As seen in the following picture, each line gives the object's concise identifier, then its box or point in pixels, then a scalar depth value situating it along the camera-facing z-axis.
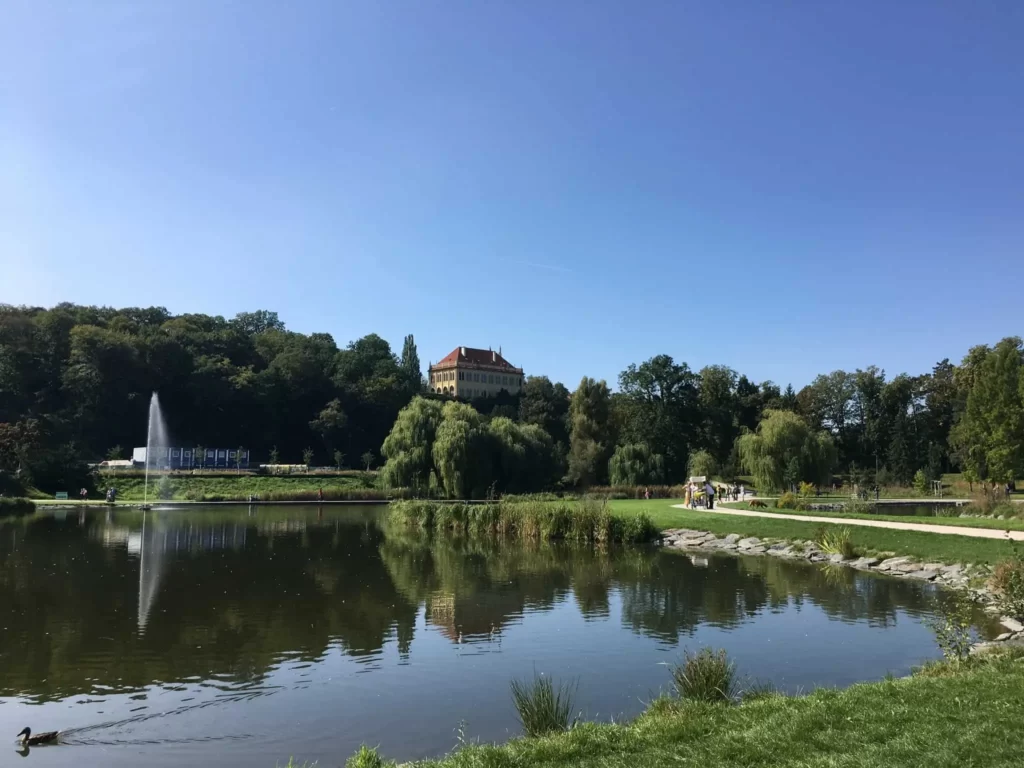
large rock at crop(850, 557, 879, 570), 19.83
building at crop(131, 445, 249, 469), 69.62
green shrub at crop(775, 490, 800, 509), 32.44
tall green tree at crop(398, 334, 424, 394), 119.00
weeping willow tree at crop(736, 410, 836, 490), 43.75
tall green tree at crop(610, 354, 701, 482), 61.53
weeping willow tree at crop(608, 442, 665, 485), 53.00
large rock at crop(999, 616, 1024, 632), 11.45
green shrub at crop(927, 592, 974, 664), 8.58
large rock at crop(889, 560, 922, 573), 18.50
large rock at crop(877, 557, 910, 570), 19.08
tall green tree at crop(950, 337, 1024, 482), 41.66
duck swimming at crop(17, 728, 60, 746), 7.70
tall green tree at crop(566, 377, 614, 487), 57.47
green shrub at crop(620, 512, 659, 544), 26.89
